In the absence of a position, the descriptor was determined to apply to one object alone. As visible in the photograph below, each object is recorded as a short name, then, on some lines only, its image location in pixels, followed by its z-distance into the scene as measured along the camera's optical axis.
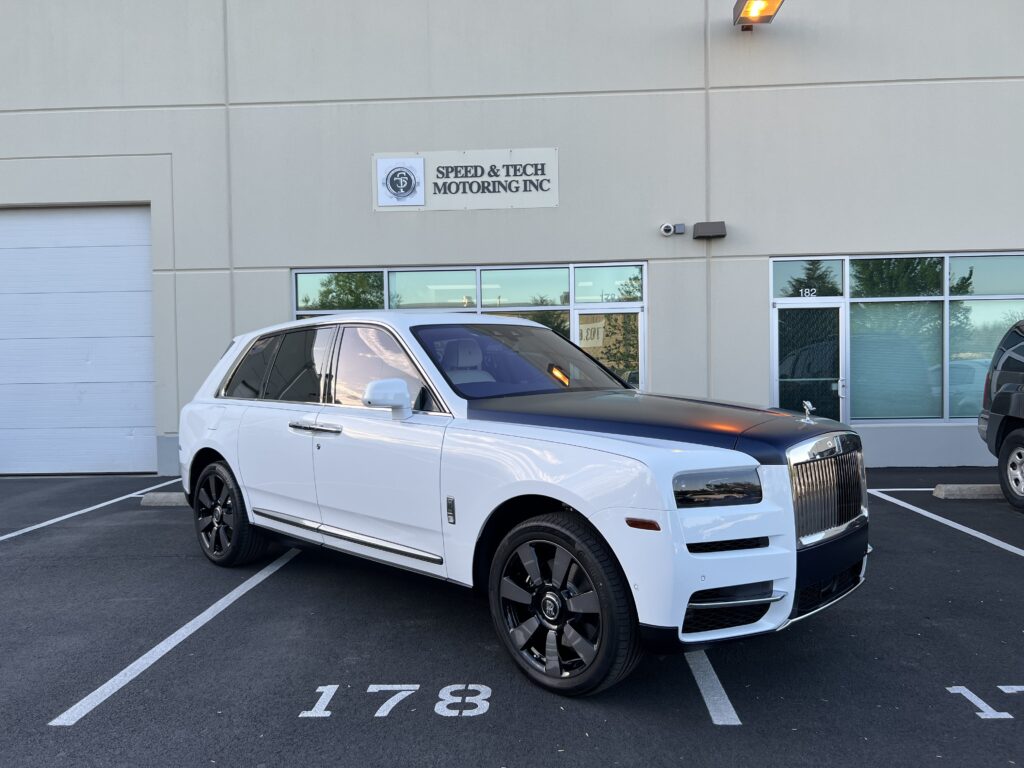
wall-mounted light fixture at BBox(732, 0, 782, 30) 9.80
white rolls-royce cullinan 3.04
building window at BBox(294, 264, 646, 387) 10.82
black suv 7.47
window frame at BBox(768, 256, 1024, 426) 10.65
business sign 10.74
